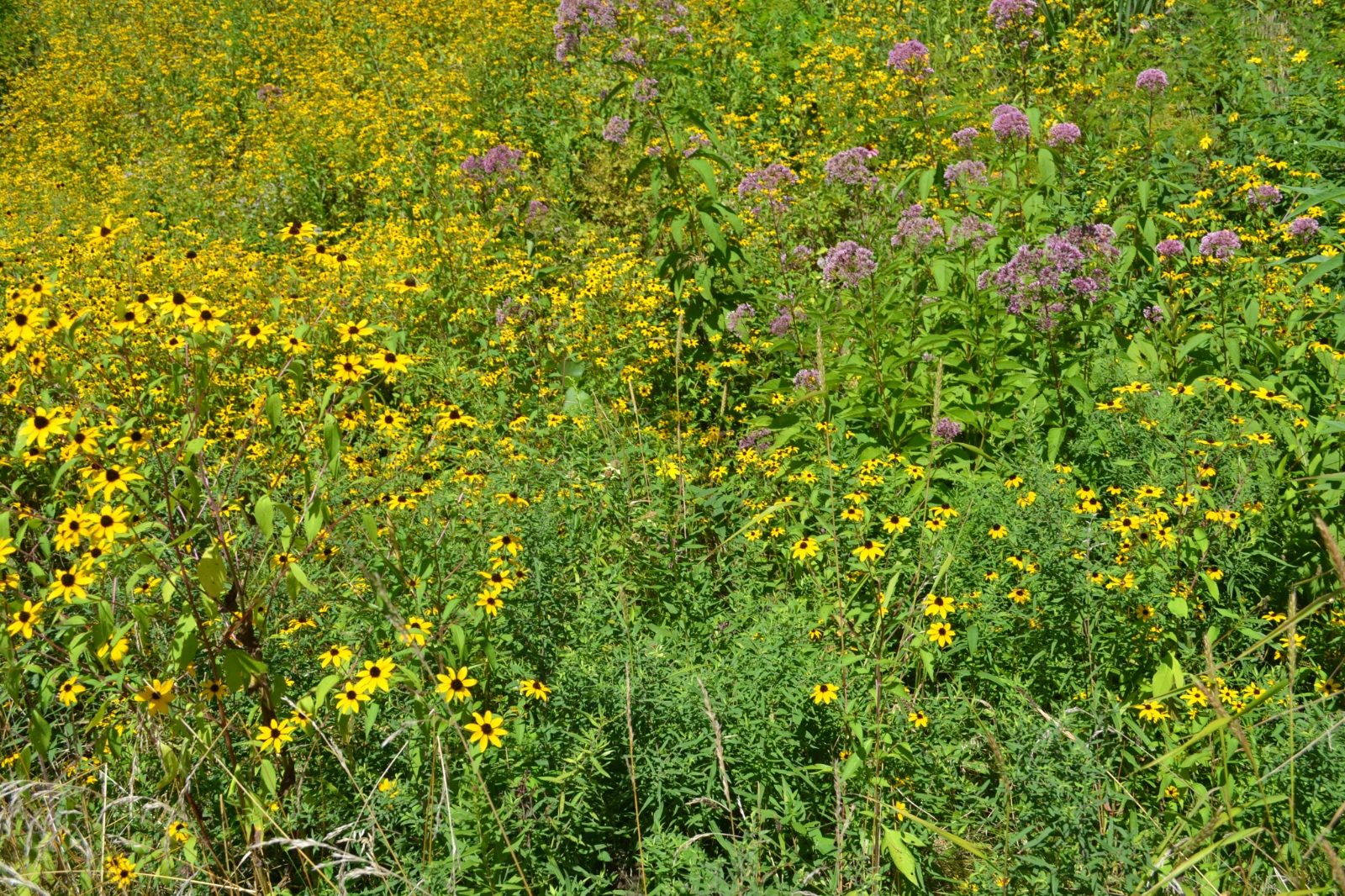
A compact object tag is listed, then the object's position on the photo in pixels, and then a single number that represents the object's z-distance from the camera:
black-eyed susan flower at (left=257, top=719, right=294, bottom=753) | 1.95
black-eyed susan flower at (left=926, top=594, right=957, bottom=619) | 2.08
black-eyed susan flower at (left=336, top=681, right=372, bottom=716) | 1.84
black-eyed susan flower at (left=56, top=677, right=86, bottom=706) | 1.89
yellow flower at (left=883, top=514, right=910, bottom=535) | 2.37
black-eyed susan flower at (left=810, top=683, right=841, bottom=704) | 2.00
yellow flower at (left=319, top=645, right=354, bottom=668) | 1.94
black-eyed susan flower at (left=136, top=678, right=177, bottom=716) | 1.84
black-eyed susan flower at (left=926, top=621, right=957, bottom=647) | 2.13
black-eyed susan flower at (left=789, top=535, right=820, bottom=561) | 2.37
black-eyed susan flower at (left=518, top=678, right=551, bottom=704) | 1.97
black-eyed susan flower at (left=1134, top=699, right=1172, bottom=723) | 2.08
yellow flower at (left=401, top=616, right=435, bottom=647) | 1.71
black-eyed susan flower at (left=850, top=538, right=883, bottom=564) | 2.30
